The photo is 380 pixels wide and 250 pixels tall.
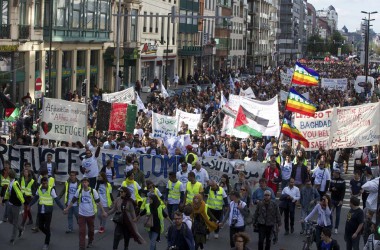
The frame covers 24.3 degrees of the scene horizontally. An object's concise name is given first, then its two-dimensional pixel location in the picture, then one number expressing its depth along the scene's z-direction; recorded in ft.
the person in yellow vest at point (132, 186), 55.11
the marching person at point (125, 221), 48.62
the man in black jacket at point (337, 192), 59.06
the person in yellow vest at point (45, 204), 51.08
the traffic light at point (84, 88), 117.39
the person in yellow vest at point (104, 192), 54.34
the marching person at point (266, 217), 49.93
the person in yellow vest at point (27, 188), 53.93
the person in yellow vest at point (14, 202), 51.95
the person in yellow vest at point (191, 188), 54.75
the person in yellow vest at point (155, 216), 48.29
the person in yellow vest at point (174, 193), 56.70
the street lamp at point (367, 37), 223.30
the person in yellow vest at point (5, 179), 55.87
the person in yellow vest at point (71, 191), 54.03
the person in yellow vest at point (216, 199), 54.19
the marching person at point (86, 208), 50.06
